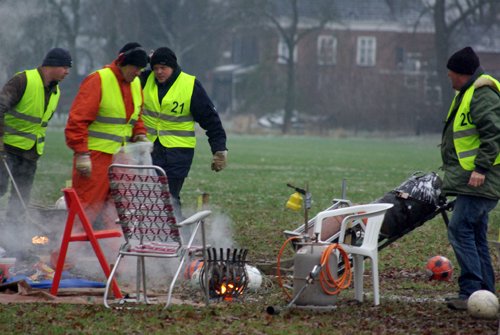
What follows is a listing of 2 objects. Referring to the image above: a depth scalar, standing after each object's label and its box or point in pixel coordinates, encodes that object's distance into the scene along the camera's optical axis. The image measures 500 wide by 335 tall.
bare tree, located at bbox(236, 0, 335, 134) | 138.25
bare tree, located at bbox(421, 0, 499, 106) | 115.94
